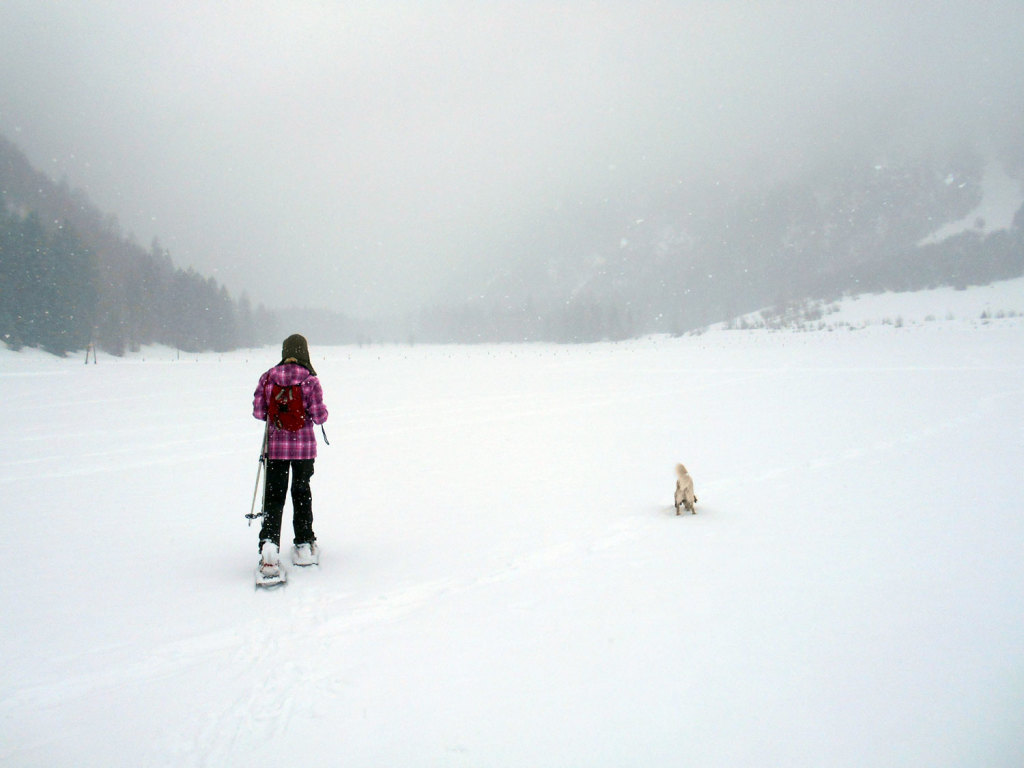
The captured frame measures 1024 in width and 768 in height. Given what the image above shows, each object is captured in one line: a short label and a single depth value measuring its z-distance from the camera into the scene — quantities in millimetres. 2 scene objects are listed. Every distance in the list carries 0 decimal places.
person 4852
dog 6598
